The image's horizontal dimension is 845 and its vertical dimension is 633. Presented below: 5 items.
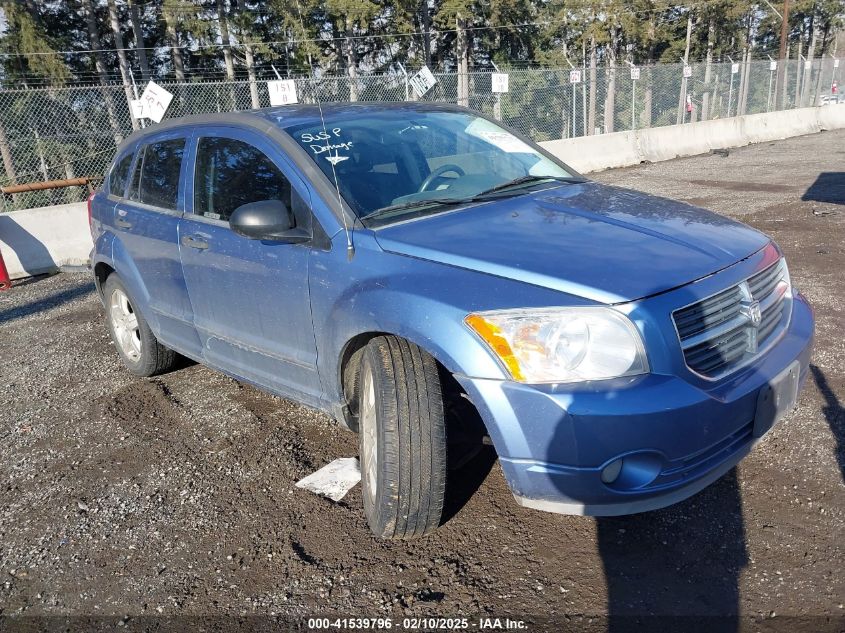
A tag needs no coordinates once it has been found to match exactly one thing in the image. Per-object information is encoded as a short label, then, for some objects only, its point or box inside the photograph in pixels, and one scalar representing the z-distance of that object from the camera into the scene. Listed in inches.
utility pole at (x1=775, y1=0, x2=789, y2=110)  1085.3
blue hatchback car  94.7
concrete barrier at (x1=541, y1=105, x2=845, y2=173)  668.1
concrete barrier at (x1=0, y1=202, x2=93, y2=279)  360.5
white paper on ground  135.7
